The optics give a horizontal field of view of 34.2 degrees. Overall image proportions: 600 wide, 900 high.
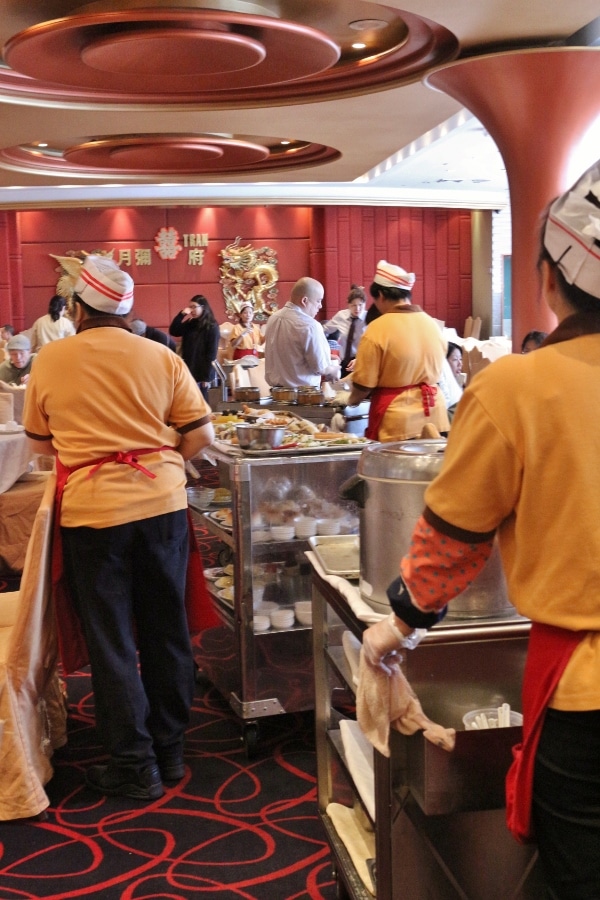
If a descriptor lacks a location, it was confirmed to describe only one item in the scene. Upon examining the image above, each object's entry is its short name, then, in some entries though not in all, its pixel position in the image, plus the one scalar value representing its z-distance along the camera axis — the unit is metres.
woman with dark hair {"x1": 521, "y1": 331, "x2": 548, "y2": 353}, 5.57
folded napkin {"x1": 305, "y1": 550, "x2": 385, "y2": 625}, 1.77
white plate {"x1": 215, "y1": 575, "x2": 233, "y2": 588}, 3.60
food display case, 3.23
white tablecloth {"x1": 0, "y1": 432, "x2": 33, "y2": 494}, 5.29
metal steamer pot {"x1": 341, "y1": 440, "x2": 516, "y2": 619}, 1.73
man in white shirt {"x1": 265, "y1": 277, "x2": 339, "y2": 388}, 6.40
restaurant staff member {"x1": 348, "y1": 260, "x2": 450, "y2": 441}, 4.43
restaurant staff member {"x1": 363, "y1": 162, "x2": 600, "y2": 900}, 1.25
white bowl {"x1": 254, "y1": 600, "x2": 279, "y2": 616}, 3.29
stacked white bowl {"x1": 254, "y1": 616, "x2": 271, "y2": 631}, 3.27
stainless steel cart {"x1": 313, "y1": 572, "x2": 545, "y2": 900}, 1.60
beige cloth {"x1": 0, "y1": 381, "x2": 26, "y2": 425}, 7.40
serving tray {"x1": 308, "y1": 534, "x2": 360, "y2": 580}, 2.13
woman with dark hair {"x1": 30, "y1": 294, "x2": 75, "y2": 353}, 12.24
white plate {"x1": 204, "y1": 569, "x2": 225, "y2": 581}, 3.74
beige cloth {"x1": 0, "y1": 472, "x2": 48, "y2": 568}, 5.35
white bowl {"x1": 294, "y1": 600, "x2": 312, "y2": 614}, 3.30
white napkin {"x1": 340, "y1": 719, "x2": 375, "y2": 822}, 1.97
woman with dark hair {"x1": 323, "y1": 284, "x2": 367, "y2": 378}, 9.72
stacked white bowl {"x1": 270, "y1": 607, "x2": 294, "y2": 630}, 3.28
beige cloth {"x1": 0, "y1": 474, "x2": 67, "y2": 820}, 2.80
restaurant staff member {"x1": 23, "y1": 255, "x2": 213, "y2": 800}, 2.88
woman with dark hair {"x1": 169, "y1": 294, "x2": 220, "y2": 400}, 8.83
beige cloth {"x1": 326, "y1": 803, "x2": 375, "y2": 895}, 2.05
